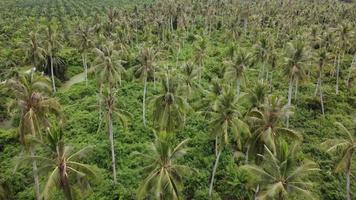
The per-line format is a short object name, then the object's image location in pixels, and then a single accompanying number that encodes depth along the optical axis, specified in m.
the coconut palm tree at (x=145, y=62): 46.00
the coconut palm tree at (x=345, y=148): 30.80
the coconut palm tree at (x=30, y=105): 26.23
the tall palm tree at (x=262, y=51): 56.19
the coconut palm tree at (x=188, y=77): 44.02
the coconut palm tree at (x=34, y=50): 49.22
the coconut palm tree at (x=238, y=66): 46.19
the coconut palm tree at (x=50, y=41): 53.56
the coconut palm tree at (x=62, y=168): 22.87
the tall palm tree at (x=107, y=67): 40.50
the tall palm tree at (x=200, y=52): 58.22
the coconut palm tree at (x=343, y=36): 60.62
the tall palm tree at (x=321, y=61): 54.72
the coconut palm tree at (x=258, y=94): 35.66
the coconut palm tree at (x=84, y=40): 55.72
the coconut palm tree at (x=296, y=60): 44.47
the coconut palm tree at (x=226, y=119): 30.39
